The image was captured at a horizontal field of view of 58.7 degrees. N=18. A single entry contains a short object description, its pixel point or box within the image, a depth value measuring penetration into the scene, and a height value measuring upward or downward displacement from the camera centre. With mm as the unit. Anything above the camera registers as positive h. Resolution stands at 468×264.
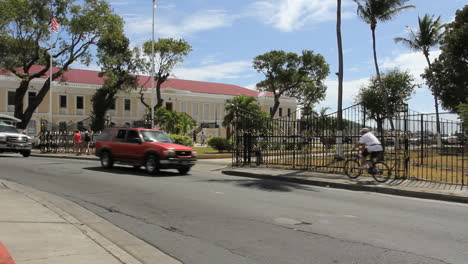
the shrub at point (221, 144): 29078 -308
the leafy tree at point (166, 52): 50500 +10792
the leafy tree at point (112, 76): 45969 +7674
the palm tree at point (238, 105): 34156 +2858
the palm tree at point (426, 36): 34156 +8713
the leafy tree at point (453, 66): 36594 +7295
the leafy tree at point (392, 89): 49528 +6319
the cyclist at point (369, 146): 13275 -190
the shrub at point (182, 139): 28830 -2
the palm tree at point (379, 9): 24344 +7769
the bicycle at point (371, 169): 13195 -964
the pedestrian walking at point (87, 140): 27234 -55
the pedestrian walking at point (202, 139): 44438 +59
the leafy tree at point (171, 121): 32812 +1448
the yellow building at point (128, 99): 51406 +5739
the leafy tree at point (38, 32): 37219 +10094
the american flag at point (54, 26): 33250 +9044
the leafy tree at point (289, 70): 59500 +10216
